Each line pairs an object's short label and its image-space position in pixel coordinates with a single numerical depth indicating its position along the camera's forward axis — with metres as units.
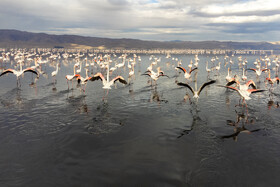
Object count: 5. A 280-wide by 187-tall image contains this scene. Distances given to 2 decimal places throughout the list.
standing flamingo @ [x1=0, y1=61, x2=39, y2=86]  20.98
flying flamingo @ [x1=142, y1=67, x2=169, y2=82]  22.60
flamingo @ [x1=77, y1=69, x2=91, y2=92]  19.28
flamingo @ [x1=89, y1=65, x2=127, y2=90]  16.66
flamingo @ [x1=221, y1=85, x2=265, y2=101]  12.82
